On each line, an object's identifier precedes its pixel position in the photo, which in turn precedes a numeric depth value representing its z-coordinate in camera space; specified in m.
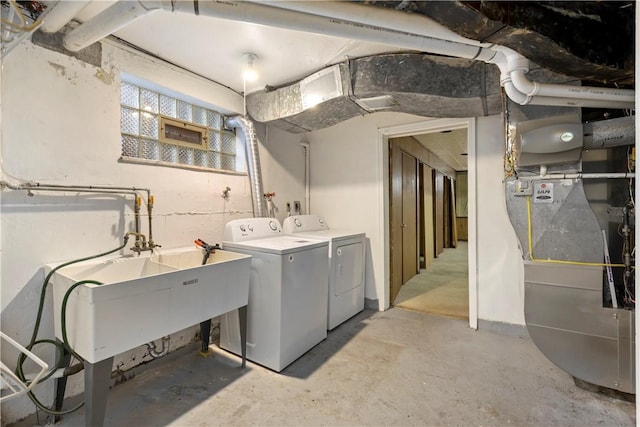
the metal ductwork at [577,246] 1.78
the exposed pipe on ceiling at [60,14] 1.43
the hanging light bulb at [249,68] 2.21
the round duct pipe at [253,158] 2.87
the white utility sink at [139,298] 1.39
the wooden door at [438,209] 6.56
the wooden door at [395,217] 3.47
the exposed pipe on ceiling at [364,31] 1.30
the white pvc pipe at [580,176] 1.78
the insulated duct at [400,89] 2.12
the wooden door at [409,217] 4.16
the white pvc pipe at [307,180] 3.73
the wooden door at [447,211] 7.86
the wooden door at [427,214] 5.52
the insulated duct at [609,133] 1.75
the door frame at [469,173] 2.81
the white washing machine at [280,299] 2.12
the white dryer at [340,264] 2.78
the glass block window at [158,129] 2.17
